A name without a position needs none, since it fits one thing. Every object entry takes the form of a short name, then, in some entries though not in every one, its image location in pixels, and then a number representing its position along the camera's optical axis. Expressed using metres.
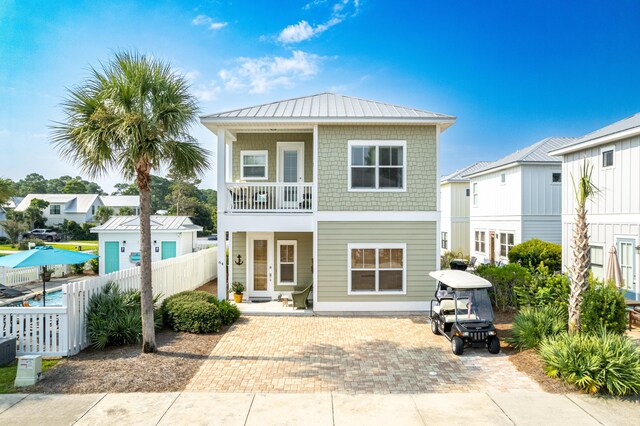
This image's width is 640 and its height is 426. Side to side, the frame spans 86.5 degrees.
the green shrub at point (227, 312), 10.11
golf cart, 7.96
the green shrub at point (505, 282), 11.55
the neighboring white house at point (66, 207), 53.19
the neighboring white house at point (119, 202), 60.31
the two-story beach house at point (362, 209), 11.71
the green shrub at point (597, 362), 5.91
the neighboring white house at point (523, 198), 18.53
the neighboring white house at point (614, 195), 11.36
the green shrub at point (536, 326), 7.79
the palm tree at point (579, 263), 7.39
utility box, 6.08
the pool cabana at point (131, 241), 19.12
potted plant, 12.89
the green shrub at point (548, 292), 8.56
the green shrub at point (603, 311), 7.28
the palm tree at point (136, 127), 7.11
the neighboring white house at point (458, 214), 26.42
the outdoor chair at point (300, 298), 11.82
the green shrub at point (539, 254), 16.52
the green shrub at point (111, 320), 7.93
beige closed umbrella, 10.06
